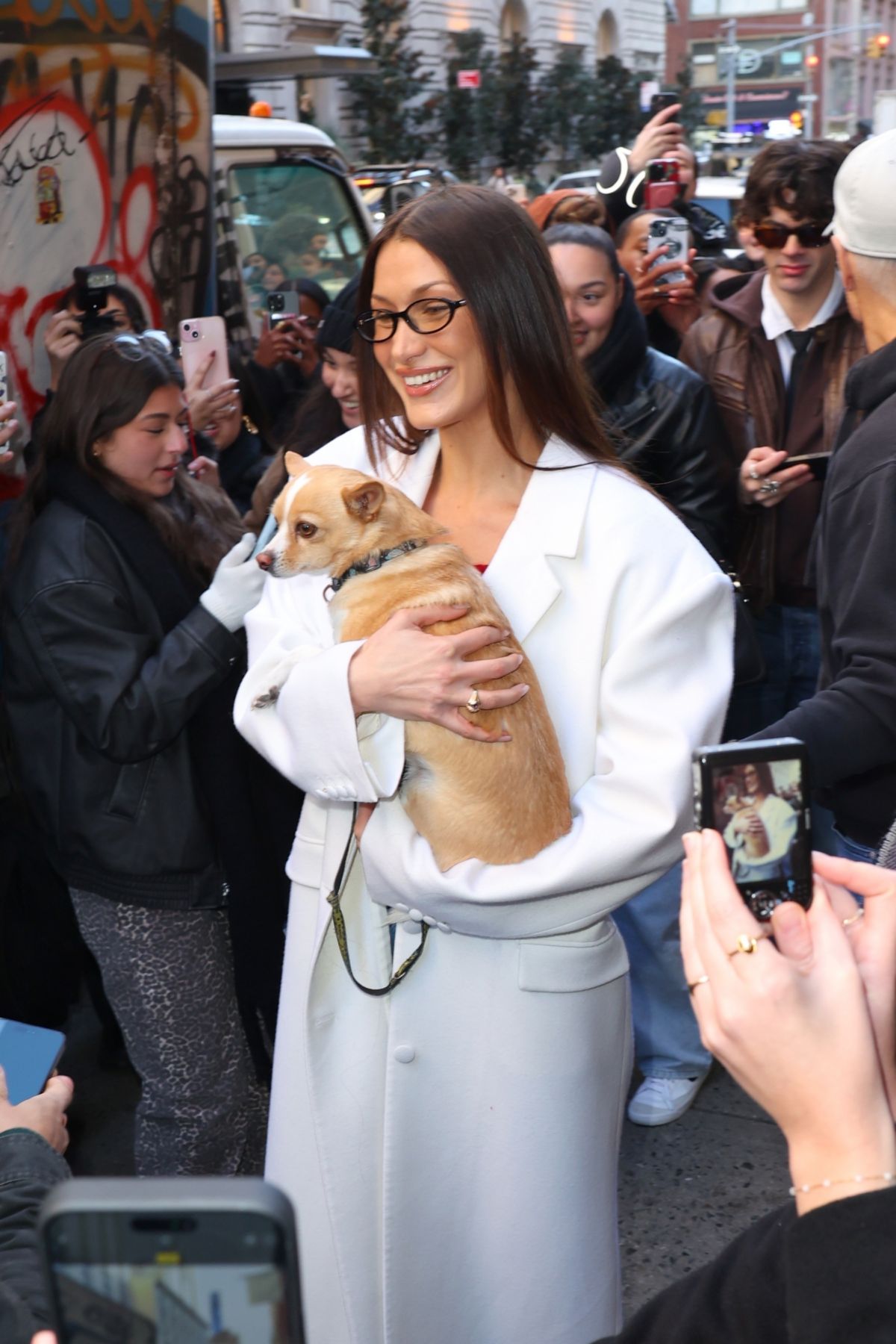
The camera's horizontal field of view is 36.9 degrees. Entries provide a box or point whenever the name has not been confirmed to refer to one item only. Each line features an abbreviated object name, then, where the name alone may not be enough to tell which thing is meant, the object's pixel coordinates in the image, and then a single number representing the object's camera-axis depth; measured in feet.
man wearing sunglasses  12.90
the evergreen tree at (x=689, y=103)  133.80
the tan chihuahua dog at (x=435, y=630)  6.88
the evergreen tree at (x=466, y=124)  106.93
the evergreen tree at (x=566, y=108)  116.98
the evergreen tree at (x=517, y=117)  112.57
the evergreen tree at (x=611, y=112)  120.67
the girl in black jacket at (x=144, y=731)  9.63
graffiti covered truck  13.07
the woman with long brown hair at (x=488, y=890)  6.64
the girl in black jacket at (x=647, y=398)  12.46
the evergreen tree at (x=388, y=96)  99.96
